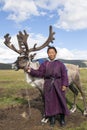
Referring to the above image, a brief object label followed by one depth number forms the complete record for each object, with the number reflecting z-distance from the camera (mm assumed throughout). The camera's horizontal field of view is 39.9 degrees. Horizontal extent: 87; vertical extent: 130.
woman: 3808
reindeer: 4165
